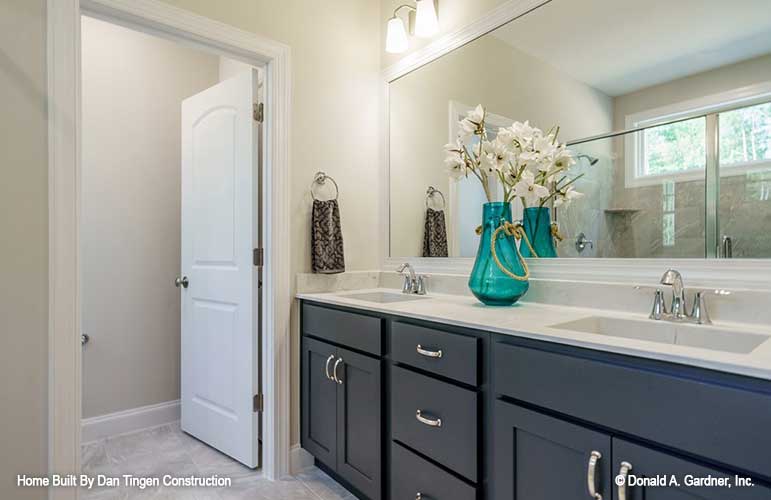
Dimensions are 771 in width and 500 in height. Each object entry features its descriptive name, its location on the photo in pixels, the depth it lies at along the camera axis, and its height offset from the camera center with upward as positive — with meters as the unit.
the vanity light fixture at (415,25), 2.10 +1.13
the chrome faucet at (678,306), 1.23 -0.18
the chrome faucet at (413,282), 2.11 -0.18
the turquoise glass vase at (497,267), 1.59 -0.08
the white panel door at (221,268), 2.10 -0.12
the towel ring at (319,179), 2.21 +0.35
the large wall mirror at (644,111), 1.23 +0.46
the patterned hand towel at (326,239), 2.14 +0.03
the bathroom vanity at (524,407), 0.81 -0.41
